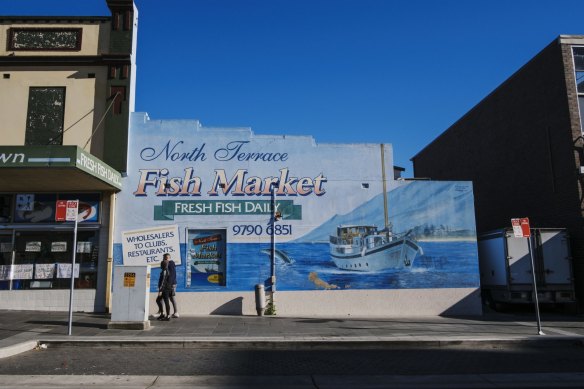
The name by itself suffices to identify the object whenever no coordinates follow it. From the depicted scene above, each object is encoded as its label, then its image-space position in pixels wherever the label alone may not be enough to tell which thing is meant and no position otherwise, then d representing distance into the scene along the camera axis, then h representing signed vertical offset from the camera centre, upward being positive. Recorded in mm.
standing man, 14258 -154
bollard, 15414 -893
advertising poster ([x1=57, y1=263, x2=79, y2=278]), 15602 +49
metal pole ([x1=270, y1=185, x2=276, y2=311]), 15797 +629
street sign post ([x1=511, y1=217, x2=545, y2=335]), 12930 +895
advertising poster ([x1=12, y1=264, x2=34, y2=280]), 15609 +31
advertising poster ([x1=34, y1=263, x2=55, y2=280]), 15633 +45
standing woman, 14195 -502
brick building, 17031 +4532
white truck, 16625 -109
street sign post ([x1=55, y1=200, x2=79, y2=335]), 12109 +1407
